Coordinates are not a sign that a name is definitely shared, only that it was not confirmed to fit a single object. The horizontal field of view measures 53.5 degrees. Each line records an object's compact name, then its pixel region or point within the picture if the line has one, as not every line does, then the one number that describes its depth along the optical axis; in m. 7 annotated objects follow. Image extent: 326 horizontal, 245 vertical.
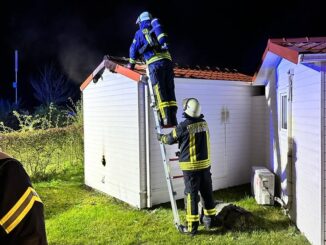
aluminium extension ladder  5.56
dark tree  26.87
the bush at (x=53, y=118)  10.92
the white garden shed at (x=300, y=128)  4.46
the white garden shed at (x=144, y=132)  6.78
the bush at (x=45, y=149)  9.46
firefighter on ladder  5.61
